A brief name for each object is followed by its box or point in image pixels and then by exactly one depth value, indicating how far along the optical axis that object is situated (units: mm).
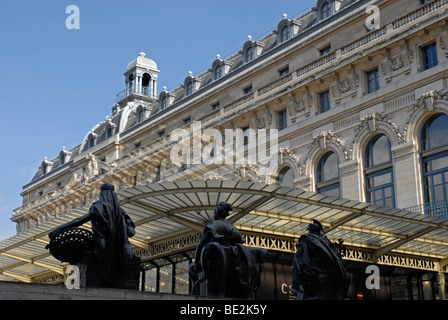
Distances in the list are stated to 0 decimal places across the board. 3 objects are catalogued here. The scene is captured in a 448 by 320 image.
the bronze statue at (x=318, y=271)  11148
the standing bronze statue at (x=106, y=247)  9805
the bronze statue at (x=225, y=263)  10531
